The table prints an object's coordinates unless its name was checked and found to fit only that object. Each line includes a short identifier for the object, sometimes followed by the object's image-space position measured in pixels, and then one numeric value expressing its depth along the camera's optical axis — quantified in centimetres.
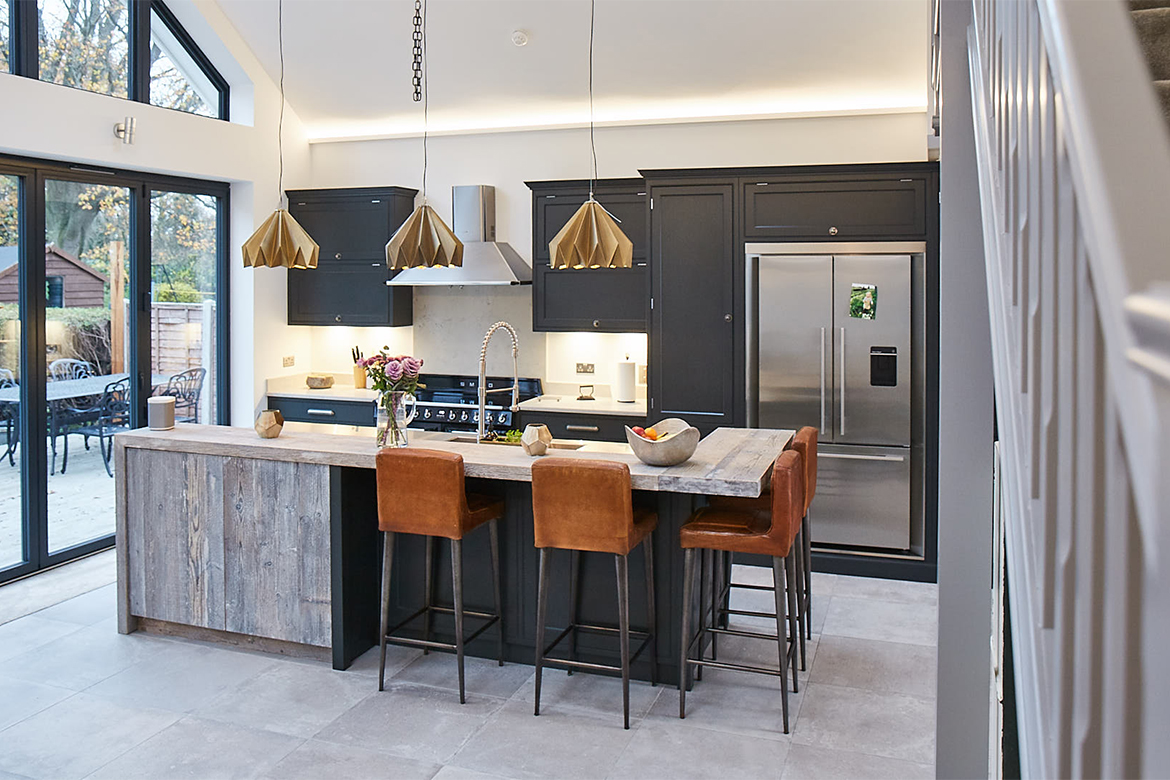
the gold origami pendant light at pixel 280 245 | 443
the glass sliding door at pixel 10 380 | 546
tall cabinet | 599
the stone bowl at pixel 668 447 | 387
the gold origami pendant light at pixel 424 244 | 428
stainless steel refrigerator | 565
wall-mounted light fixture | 591
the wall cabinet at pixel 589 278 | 659
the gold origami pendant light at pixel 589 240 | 419
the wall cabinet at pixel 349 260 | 727
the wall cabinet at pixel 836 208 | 566
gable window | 544
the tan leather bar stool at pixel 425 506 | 395
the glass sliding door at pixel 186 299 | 655
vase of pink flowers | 442
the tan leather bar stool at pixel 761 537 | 370
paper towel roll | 671
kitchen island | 425
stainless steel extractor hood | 693
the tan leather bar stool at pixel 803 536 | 429
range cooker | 691
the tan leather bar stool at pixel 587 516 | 370
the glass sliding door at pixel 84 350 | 577
